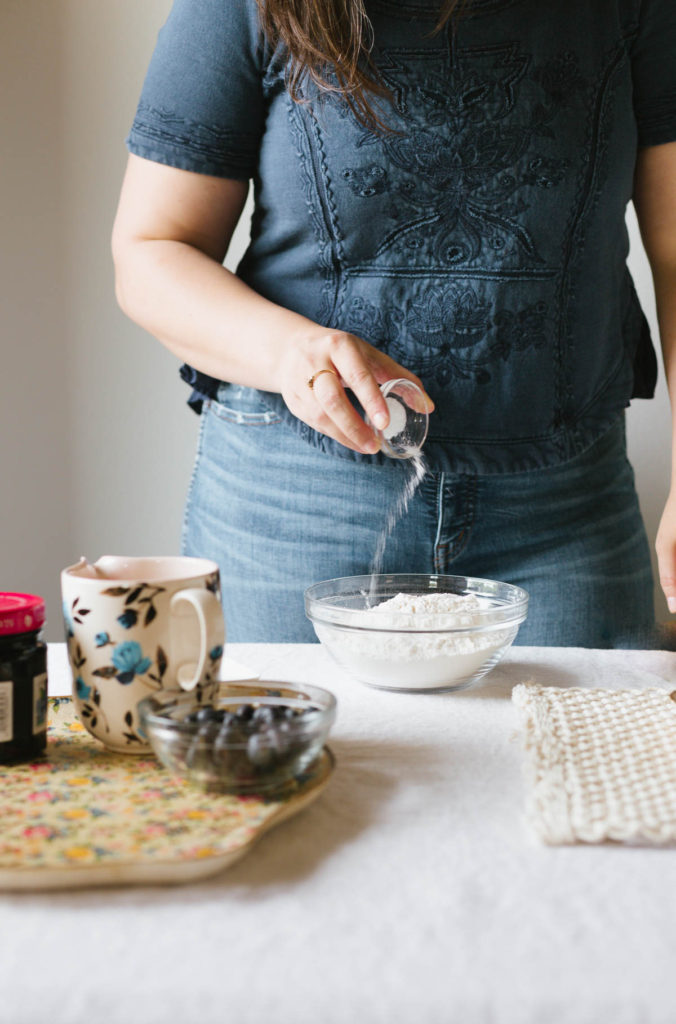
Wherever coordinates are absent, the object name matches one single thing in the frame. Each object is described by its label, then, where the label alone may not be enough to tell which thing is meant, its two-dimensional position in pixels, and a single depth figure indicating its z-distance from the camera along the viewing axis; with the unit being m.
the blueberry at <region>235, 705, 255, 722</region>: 0.56
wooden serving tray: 0.45
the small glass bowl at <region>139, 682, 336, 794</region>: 0.52
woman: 1.03
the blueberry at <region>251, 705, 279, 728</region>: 0.55
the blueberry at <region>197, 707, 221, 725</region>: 0.55
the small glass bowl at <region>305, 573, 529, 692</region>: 0.75
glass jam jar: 0.59
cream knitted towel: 0.52
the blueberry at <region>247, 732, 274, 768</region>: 0.52
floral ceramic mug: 0.60
